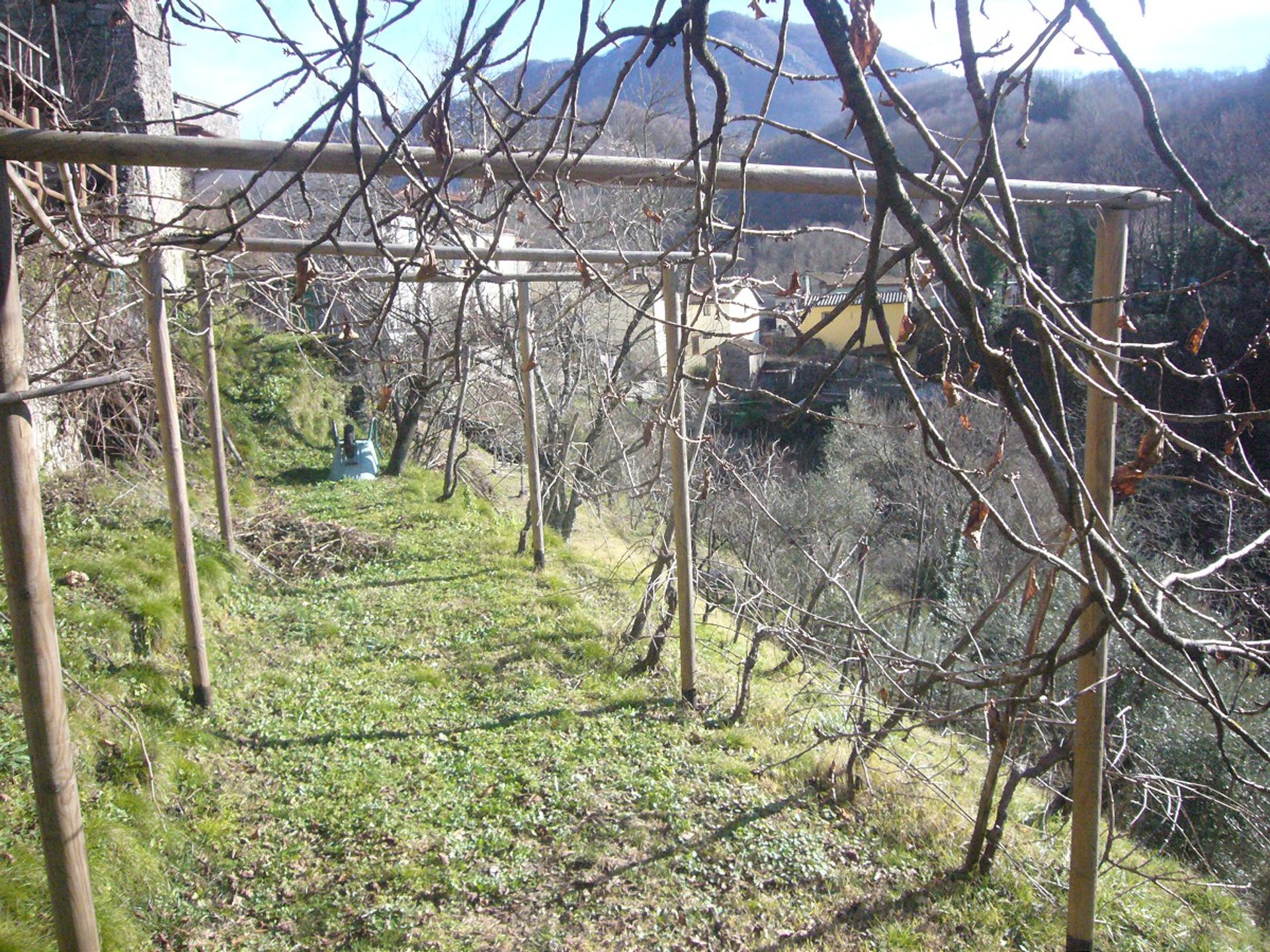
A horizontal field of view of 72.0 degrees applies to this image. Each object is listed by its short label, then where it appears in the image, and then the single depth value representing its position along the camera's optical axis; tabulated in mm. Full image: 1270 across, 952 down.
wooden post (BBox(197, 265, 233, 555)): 5684
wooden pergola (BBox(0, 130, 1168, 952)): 1970
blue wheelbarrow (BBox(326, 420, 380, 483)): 10516
